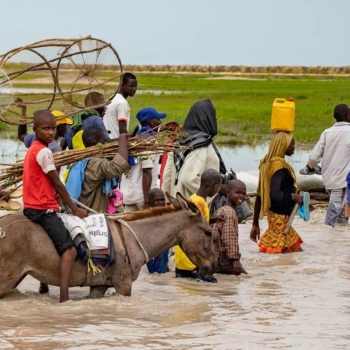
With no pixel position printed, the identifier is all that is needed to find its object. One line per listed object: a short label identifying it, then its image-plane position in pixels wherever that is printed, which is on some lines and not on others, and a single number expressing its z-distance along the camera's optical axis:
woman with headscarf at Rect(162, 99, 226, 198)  20.59
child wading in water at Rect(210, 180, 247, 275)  18.78
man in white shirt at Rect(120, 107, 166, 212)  19.75
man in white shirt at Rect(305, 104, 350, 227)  25.06
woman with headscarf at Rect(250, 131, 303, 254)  21.45
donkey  14.96
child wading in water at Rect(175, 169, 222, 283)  18.17
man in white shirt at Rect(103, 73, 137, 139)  21.44
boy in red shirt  14.93
